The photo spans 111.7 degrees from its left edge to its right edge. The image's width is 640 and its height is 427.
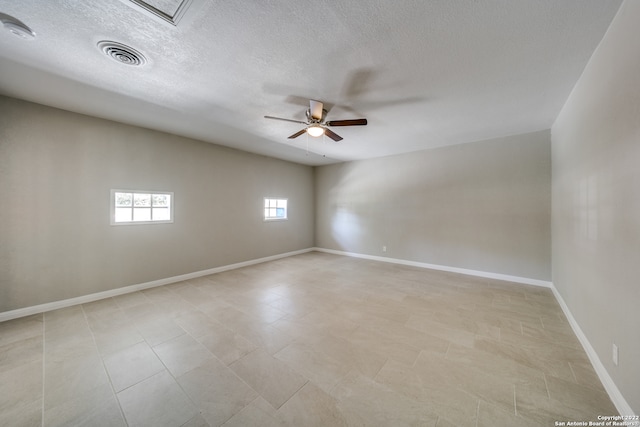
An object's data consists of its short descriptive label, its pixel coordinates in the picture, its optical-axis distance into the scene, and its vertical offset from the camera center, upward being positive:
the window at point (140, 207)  3.55 +0.12
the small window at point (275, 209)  5.89 +0.16
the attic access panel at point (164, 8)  1.44 +1.41
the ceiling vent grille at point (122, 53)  1.84 +1.44
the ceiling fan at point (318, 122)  2.68 +1.22
